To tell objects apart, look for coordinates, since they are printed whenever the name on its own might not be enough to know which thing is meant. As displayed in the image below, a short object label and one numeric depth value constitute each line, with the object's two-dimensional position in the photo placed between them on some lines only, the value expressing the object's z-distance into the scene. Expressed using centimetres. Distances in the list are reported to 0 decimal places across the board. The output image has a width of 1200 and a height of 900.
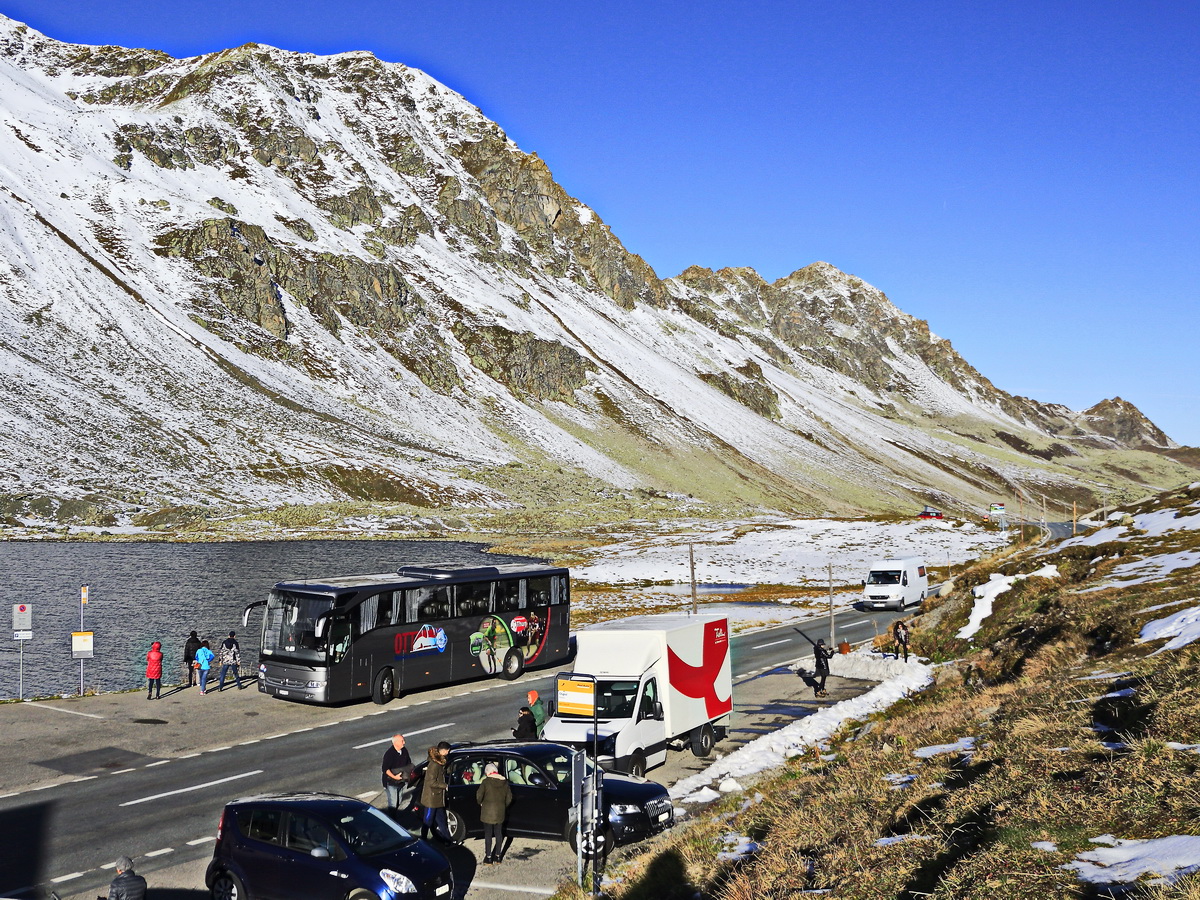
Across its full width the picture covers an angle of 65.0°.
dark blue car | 1410
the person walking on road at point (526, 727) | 2406
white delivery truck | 2305
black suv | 1820
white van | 6141
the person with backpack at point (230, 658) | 3481
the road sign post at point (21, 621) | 3231
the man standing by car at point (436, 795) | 1817
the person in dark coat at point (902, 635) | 3809
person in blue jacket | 3322
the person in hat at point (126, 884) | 1334
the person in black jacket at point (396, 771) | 1973
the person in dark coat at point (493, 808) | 1761
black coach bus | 3102
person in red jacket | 3244
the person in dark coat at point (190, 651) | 3522
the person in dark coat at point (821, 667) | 3384
